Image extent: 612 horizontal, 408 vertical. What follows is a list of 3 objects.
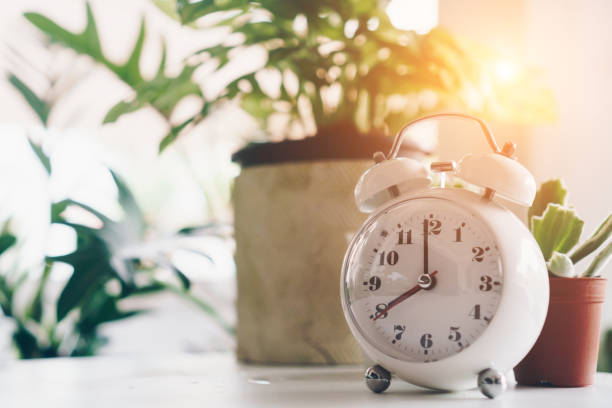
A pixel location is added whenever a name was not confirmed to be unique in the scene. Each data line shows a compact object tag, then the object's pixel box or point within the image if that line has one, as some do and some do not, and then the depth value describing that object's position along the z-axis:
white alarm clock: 0.53
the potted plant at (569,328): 0.61
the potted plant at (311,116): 0.86
